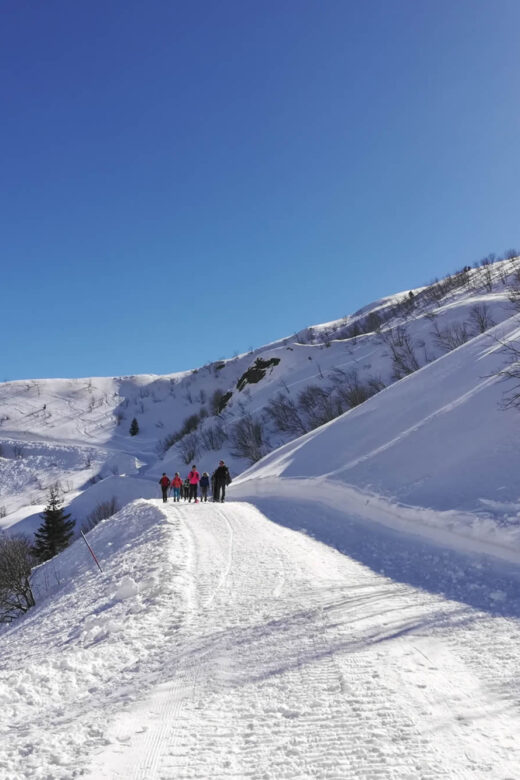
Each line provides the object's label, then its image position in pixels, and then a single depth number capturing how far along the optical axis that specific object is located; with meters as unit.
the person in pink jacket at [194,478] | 20.39
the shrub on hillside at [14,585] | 21.41
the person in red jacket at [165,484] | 21.62
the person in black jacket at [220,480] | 19.83
